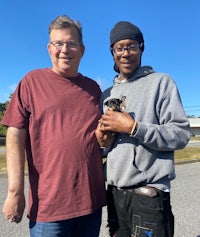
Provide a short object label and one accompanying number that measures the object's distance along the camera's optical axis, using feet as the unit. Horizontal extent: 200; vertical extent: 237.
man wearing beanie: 4.04
